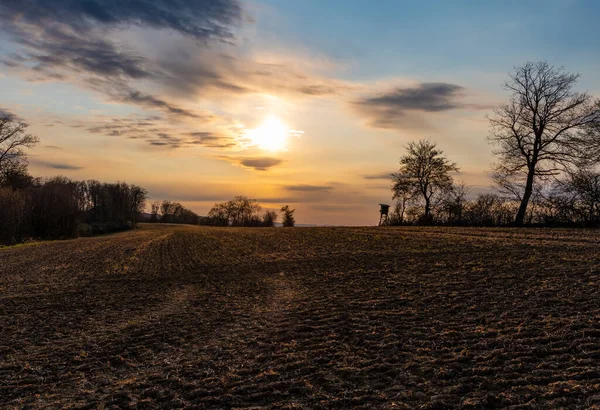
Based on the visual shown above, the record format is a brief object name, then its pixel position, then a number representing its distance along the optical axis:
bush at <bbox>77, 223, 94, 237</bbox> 74.57
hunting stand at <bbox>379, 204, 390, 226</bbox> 64.81
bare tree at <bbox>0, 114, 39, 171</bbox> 57.44
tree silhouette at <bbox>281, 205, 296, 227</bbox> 93.56
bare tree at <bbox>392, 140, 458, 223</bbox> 60.97
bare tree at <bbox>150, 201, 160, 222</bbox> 145.50
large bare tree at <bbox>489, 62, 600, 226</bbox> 38.53
